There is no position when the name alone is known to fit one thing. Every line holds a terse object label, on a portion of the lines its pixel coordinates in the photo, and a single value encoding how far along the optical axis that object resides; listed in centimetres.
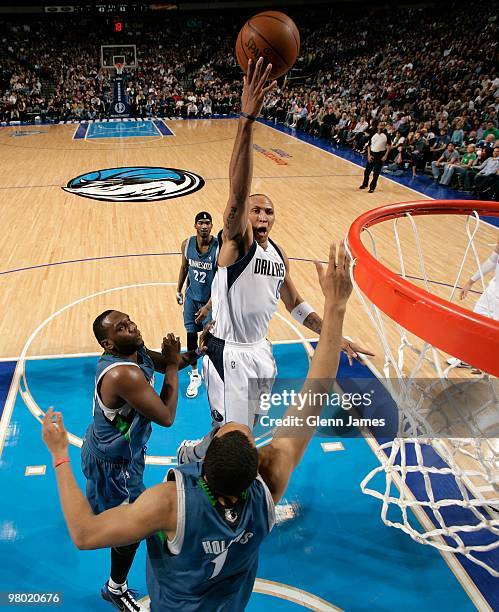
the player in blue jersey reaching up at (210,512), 142
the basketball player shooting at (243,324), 286
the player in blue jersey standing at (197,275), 433
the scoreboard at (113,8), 2659
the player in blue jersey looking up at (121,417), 237
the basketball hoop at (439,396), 162
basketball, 317
